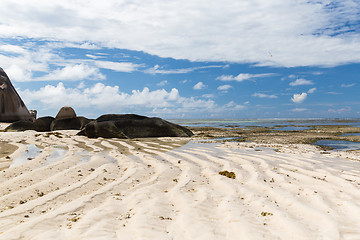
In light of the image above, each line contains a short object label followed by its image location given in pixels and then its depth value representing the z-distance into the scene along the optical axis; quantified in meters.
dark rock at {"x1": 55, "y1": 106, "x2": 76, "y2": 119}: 26.22
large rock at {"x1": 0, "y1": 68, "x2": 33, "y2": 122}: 31.73
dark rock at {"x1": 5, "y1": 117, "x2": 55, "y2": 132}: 17.18
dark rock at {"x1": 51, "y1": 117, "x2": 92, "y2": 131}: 19.45
